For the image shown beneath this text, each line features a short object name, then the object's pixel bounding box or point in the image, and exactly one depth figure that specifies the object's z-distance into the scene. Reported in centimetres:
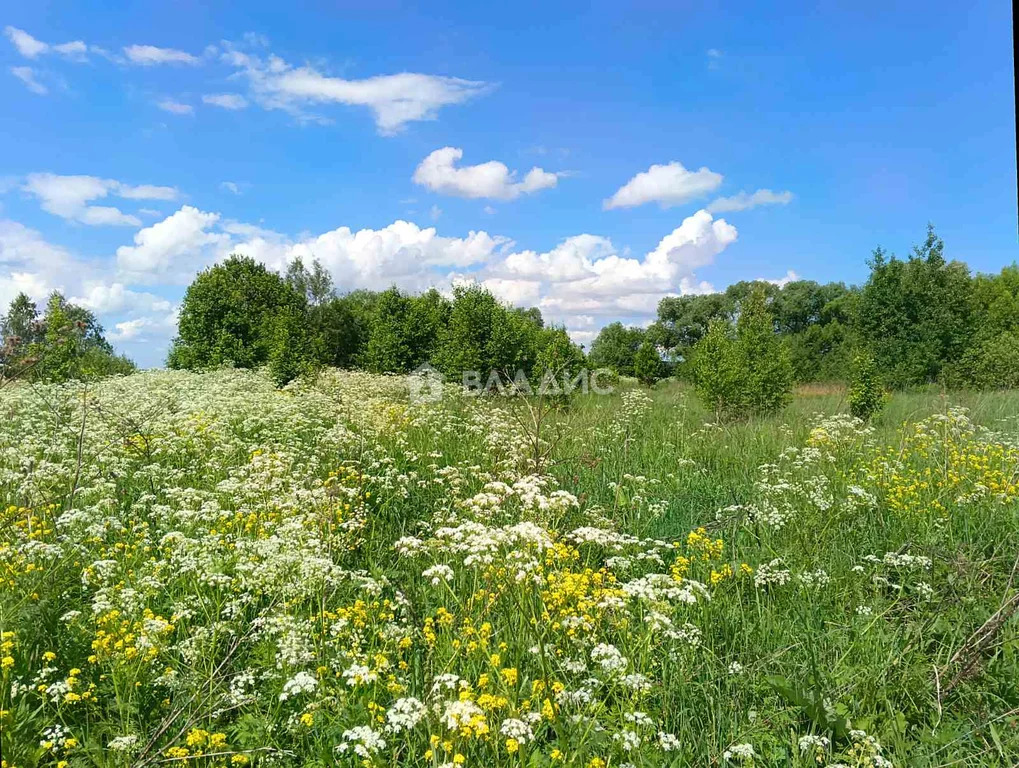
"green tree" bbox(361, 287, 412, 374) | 2677
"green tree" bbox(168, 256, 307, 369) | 2739
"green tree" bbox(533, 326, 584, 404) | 1692
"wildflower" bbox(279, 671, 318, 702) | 257
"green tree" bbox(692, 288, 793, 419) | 1445
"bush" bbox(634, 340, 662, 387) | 3594
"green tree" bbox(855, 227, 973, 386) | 2144
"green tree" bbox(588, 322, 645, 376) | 4688
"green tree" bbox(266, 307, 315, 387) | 2236
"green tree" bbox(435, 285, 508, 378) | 1970
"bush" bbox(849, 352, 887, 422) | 1404
